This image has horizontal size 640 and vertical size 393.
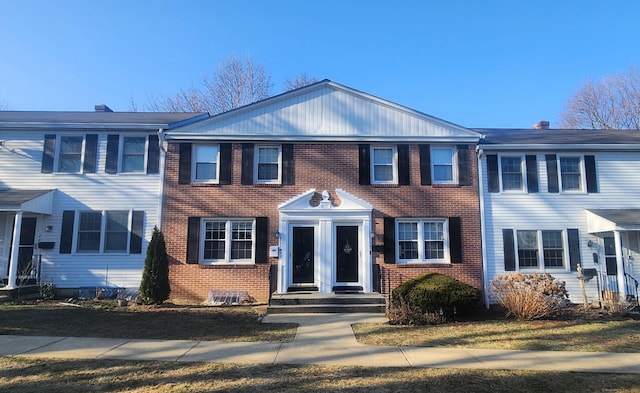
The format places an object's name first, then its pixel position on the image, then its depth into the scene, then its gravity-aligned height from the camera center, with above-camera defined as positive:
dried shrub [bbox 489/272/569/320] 10.16 -1.19
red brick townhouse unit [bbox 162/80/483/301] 12.77 +1.64
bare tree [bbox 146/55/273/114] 26.95 +9.80
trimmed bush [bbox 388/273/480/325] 9.84 -1.33
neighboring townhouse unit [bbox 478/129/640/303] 13.11 +1.39
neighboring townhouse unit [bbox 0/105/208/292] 12.69 +1.58
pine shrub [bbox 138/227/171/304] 11.50 -0.82
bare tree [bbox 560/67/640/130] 26.48 +9.31
